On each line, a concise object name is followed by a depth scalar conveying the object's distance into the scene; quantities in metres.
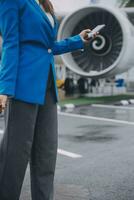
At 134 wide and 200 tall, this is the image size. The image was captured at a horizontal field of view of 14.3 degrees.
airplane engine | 10.70
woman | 2.81
